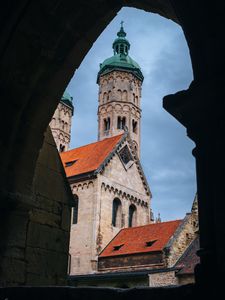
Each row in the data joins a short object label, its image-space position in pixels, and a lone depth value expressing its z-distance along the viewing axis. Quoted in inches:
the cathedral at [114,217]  1058.7
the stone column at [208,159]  98.0
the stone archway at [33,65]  198.2
